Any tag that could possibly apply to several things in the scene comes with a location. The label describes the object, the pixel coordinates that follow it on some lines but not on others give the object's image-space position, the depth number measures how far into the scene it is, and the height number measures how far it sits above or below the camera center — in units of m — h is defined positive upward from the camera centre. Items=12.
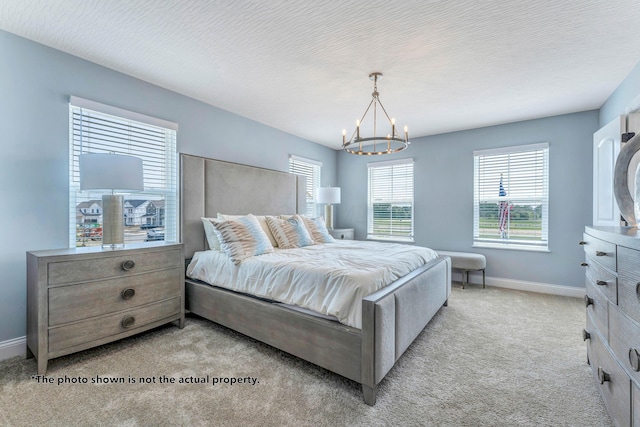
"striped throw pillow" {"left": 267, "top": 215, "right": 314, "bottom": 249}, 3.25 -0.25
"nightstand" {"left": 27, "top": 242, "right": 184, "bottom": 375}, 1.91 -0.65
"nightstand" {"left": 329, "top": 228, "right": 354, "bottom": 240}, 4.99 -0.38
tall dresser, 1.09 -0.49
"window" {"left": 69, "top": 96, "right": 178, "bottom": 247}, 2.45 +0.52
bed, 1.68 -0.74
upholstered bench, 3.98 -0.70
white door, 2.58 +0.46
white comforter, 1.83 -0.48
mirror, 1.48 +0.16
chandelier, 2.52 +1.28
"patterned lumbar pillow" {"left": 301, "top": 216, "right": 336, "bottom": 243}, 3.66 -0.24
